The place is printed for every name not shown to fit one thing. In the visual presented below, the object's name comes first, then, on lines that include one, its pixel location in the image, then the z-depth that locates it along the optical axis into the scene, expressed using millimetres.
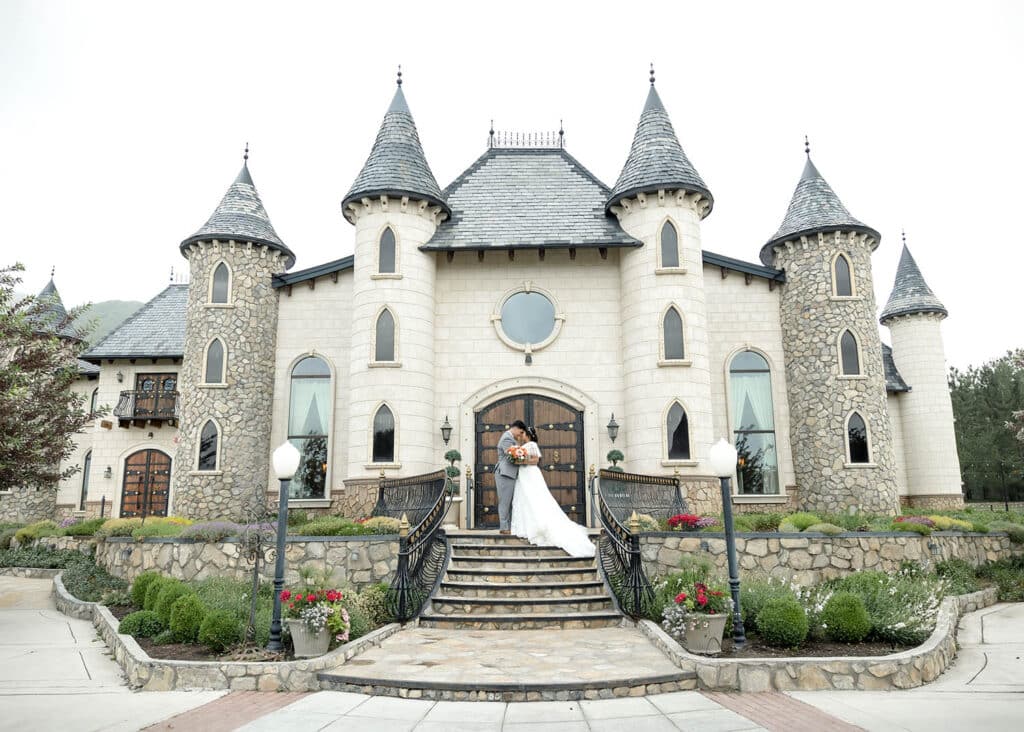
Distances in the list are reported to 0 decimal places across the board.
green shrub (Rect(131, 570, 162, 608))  10805
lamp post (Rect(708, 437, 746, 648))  8312
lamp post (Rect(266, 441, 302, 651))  8156
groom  12875
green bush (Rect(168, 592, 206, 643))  8531
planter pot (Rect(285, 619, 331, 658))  7676
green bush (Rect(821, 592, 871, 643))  8023
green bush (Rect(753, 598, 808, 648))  7777
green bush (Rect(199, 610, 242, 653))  8031
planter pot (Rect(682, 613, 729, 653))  7625
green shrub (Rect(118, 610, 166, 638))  9109
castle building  15977
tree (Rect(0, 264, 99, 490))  11727
